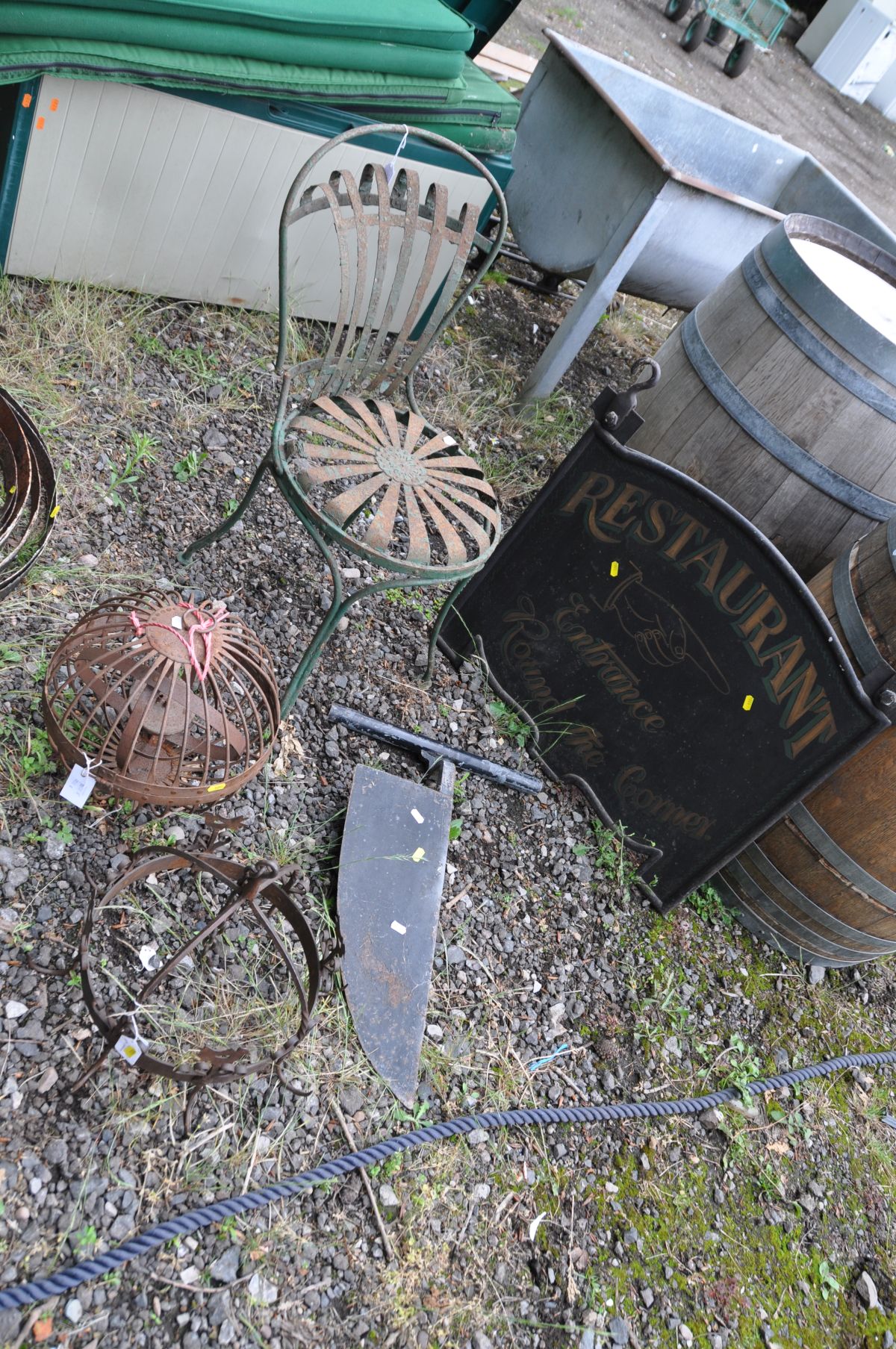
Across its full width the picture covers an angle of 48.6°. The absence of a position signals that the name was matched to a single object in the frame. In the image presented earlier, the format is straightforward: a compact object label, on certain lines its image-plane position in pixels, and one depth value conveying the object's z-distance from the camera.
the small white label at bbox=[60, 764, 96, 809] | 2.03
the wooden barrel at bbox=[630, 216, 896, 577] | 2.58
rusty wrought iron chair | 2.42
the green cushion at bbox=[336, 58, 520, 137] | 3.30
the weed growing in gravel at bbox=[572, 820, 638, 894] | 2.99
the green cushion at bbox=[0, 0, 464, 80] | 2.54
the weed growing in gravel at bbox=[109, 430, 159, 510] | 2.92
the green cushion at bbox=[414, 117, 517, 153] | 3.49
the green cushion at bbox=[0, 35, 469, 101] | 2.56
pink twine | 2.07
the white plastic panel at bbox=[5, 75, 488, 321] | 2.87
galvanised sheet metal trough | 3.63
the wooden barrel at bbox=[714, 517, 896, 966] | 2.57
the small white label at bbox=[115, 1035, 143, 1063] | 1.82
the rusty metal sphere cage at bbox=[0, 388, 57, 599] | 2.37
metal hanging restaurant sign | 2.52
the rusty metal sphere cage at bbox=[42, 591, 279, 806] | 2.07
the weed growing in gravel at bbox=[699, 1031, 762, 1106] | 2.73
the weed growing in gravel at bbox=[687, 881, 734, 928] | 3.13
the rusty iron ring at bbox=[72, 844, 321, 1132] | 1.78
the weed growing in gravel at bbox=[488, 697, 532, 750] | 3.16
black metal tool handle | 2.80
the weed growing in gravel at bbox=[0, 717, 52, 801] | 2.21
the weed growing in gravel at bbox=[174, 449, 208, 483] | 3.09
